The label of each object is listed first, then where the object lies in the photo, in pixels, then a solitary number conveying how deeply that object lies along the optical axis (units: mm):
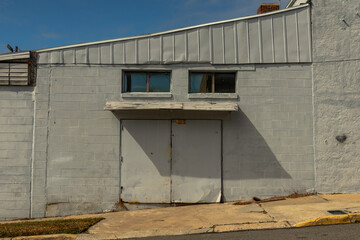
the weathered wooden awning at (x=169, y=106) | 7703
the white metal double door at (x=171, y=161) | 8156
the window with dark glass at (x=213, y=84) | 8484
